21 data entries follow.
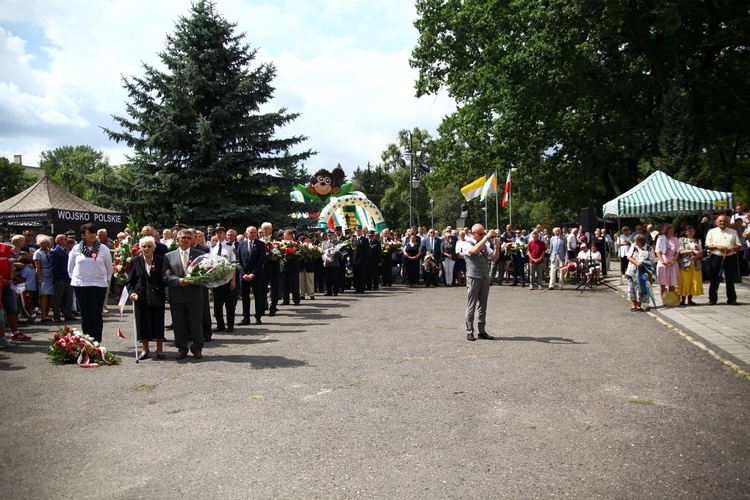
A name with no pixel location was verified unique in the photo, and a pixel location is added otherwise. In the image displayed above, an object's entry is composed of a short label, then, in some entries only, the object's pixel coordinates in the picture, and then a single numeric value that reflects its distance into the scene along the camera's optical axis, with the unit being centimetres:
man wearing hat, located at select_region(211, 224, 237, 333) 1208
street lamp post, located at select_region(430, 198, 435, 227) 8200
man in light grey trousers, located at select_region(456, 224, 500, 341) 1062
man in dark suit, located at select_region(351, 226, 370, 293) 2128
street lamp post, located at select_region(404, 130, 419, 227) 3552
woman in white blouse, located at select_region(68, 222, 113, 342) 964
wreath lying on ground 904
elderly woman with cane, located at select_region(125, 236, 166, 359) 920
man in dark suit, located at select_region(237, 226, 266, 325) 1298
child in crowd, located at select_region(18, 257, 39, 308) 1339
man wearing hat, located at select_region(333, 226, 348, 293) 2041
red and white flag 2965
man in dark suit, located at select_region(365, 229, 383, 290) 2230
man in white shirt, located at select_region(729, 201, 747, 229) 2037
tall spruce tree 2570
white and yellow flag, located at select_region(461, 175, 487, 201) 2930
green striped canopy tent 1988
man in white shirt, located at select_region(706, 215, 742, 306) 1421
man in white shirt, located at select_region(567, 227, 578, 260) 2381
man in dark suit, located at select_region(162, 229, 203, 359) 919
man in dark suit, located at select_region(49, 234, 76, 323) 1373
